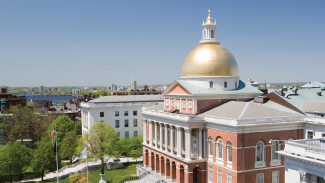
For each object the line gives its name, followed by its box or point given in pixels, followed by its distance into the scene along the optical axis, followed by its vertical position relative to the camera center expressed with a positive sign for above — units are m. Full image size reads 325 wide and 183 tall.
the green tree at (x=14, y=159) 59.91 -14.89
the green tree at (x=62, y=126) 84.16 -12.03
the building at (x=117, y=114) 81.50 -8.36
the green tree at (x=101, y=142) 60.12 -11.63
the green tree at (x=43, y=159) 61.94 -15.21
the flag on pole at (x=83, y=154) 47.38 -10.84
